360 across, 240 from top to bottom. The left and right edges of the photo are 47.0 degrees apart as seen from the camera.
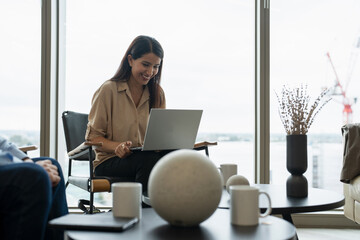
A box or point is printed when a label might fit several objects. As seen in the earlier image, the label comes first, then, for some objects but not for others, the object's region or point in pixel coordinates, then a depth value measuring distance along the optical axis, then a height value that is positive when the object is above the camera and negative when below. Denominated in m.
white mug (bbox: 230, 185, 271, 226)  1.19 -0.24
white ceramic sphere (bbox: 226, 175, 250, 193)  1.64 -0.23
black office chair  2.18 -0.17
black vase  1.81 -0.18
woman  2.34 +0.11
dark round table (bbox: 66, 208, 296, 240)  1.06 -0.29
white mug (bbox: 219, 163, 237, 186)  2.04 -0.24
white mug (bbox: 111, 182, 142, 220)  1.24 -0.24
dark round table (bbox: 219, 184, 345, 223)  1.55 -0.32
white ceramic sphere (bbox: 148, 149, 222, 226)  1.09 -0.18
